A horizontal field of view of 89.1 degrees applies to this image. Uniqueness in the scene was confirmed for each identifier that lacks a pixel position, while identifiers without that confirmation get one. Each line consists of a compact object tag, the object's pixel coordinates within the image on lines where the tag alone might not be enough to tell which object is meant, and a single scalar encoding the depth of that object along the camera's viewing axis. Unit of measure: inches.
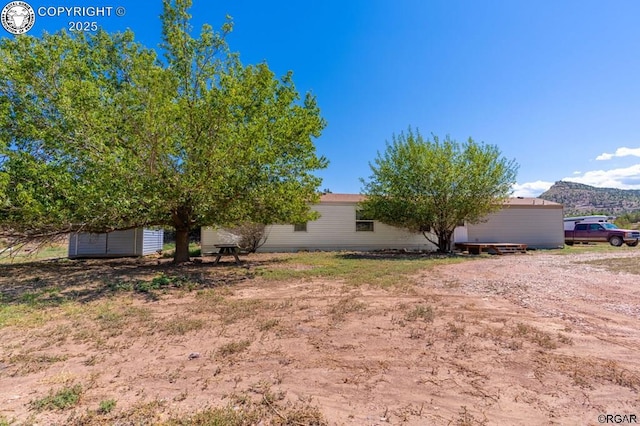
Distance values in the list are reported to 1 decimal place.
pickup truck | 738.2
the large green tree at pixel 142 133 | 280.4
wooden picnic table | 437.3
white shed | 561.6
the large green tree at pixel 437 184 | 548.4
